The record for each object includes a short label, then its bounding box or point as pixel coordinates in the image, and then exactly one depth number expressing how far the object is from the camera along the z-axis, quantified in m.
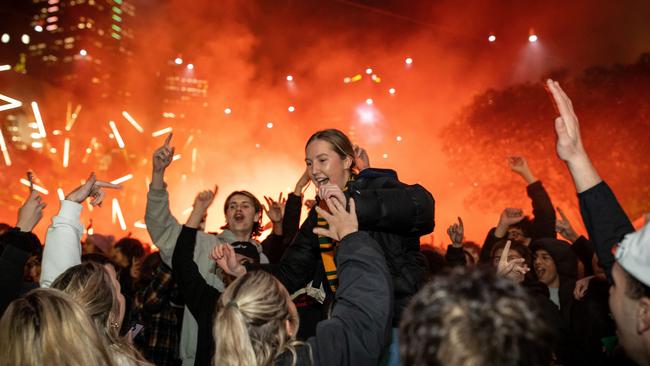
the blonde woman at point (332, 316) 2.07
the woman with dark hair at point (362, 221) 2.46
